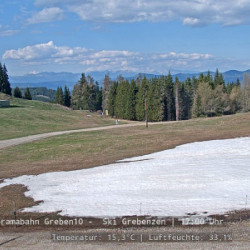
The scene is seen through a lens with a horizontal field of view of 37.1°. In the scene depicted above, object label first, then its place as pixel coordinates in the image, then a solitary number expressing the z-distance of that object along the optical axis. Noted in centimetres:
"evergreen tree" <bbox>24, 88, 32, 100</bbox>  14262
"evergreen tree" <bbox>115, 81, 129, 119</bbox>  10981
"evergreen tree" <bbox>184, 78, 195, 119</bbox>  11556
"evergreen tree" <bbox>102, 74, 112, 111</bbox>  13425
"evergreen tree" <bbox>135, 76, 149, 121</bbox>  10338
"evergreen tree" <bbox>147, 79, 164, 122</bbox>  10006
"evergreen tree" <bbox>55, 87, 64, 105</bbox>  14312
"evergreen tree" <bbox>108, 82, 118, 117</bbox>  11844
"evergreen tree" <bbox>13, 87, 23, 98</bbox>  13662
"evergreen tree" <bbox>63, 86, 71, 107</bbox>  14751
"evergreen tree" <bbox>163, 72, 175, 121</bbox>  10626
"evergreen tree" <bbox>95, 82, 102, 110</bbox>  14427
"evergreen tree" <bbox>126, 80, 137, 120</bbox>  10762
